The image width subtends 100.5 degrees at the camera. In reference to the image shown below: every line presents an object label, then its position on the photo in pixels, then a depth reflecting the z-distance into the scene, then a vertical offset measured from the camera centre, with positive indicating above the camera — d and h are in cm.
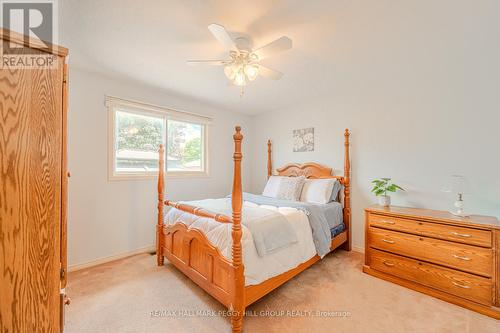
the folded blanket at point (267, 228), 178 -56
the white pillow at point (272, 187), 346 -34
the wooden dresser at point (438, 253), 180 -86
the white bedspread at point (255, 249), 169 -70
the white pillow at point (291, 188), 320 -33
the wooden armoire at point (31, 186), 74 -7
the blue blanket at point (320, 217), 237 -63
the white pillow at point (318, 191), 303 -36
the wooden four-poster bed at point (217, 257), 157 -87
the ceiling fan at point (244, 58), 165 +97
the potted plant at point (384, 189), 264 -29
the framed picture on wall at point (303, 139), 363 +50
